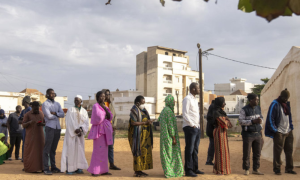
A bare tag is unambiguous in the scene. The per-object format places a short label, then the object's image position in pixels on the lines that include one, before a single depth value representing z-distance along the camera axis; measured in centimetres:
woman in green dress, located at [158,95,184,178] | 576
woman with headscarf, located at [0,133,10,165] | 791
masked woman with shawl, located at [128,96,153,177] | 588
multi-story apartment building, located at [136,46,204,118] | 4534
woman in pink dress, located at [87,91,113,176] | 604
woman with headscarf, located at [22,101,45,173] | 646
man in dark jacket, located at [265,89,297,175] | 612
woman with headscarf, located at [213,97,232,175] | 593
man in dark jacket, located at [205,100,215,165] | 635
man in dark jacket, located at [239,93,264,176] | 597
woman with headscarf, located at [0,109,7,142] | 949
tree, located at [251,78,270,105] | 3931
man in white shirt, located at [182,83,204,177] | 580
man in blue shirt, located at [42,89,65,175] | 623
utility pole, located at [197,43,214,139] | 1765
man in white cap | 623
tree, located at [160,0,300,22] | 85
